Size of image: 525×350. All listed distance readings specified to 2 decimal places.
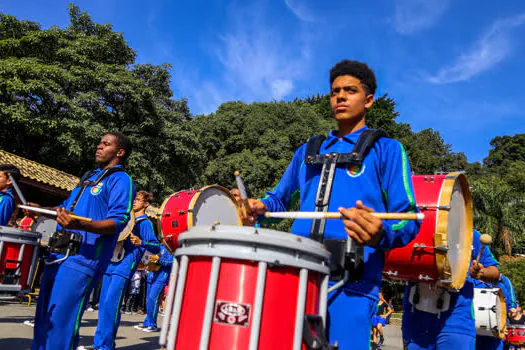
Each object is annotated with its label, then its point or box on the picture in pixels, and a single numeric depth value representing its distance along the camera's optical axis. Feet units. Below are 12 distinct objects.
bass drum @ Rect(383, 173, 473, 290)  12.40
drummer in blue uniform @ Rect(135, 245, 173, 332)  32.63
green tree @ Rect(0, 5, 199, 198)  66.28
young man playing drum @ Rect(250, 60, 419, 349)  7.29
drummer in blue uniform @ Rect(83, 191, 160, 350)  21.63
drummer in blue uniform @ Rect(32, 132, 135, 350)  11.89
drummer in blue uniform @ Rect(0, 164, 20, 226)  16.49
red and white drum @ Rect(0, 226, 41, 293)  13.58
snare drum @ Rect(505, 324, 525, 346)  29.96
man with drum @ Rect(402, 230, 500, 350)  14.42
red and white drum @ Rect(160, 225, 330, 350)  6.06
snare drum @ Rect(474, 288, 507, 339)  17.81
